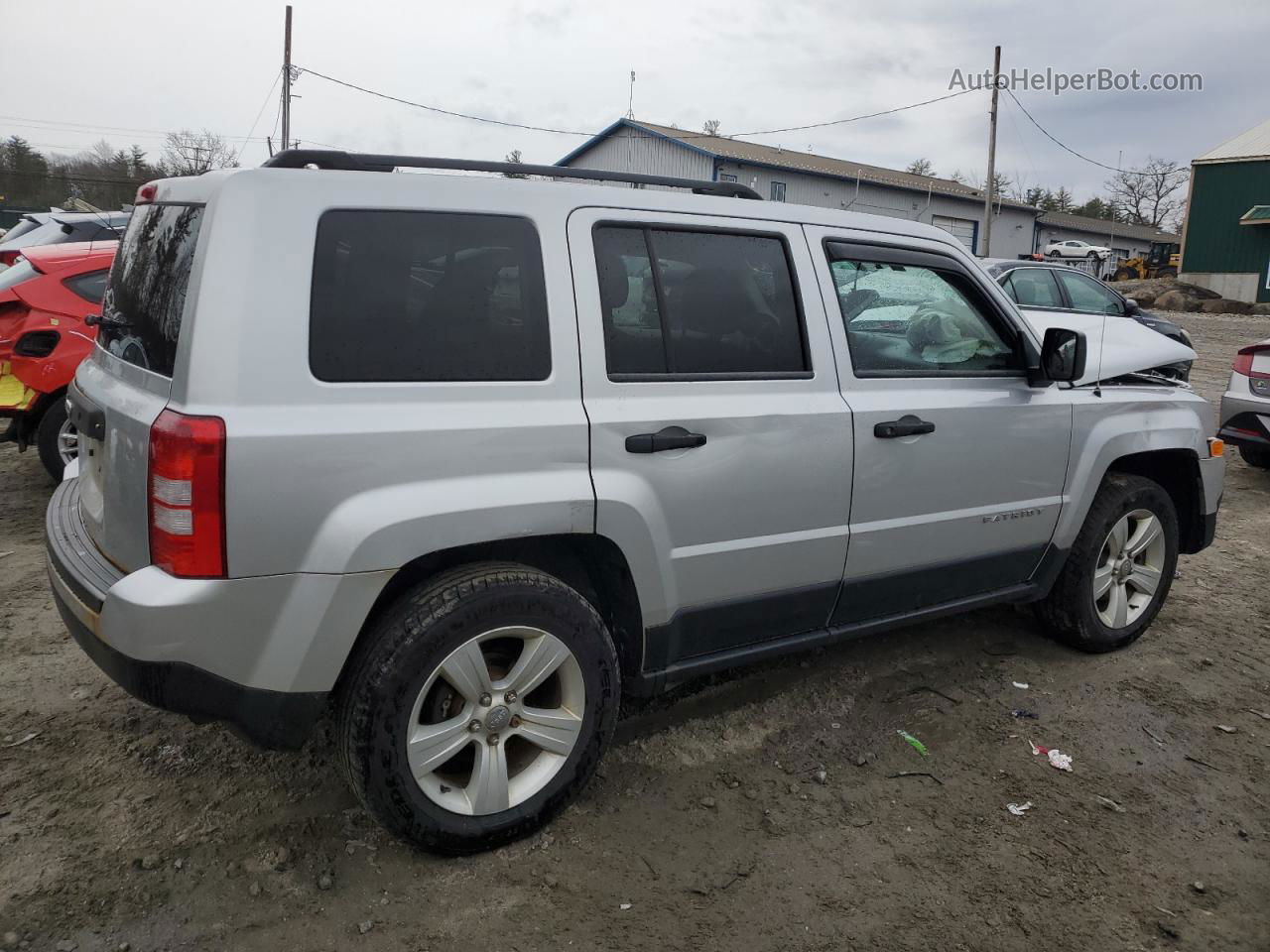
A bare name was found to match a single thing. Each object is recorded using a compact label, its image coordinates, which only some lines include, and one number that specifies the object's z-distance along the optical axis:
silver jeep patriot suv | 2.29
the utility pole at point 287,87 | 28.02
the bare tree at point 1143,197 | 69.25
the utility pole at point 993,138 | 29.59
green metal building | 31.12
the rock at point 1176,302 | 28.28
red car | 5.99
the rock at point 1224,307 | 28.61
